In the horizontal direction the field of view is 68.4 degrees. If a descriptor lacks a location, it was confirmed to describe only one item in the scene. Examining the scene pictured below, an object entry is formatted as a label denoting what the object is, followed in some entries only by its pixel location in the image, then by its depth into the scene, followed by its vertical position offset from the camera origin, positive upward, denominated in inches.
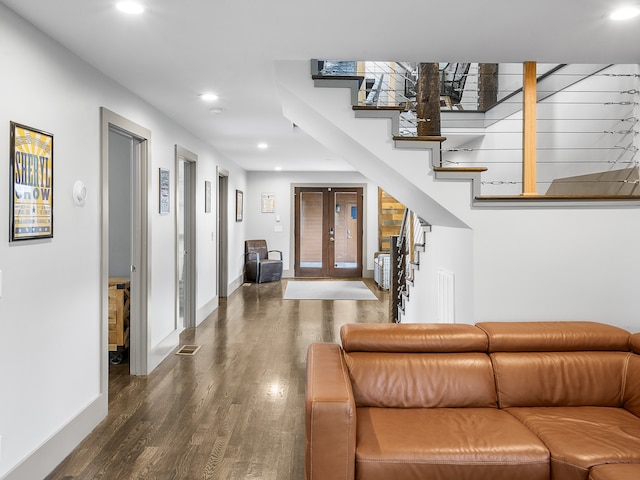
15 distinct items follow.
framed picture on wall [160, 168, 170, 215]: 176.4 +16.6
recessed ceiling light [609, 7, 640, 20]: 91.4 +44.0
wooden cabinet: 164.6 -27.7
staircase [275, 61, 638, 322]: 123.6 +5.7
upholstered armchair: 383.6 -24.7
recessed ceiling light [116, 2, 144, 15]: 86.8 +42.6
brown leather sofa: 75.3 -33.6
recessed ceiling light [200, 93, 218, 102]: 152.3 +45.4
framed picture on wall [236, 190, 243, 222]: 357.4 +22.5
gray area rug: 316.8 -40.9
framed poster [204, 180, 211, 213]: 249.0 +20.5
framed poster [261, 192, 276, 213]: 419.2 +29.0
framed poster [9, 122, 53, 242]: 88.6 +10.2
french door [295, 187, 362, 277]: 417.4 +2.3
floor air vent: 189.8 -47.6
